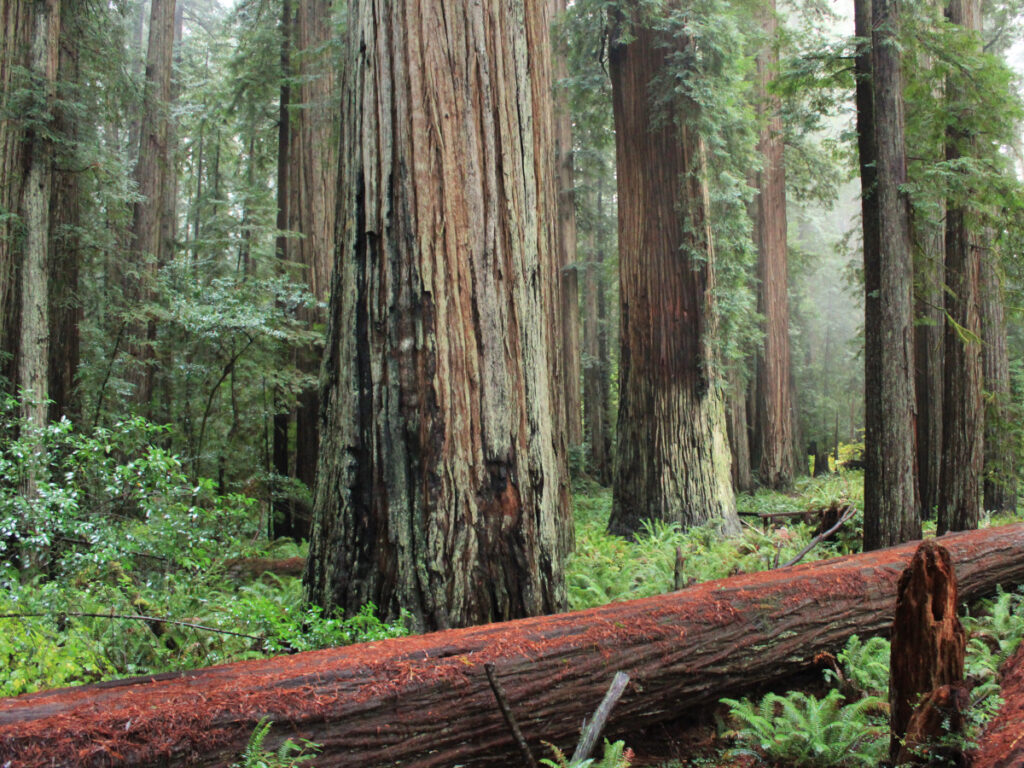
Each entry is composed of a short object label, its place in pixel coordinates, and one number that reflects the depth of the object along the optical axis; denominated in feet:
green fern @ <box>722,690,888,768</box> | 10.52
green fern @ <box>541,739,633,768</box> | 8.80
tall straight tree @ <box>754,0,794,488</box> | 59.21
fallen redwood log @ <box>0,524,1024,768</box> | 8.02
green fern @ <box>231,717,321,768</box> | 8.04
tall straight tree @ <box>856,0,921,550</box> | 21.40
